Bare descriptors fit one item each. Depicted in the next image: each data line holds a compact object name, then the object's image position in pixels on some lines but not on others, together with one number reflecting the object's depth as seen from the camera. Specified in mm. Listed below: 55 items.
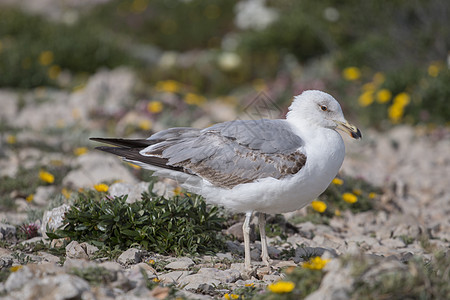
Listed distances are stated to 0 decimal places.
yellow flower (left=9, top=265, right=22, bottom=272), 6922
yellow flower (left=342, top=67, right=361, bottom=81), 19141
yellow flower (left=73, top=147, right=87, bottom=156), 14609
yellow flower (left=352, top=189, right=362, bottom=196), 12406
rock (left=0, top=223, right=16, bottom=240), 9615
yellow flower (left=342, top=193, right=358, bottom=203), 11809
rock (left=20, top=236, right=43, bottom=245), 9320
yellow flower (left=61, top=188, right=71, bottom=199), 11011
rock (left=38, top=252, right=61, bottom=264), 8352
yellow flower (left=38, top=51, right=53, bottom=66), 21875
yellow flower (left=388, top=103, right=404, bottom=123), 16828
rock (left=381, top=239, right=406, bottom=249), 10373
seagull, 8461
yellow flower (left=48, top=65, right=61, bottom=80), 21637
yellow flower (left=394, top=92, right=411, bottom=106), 16797
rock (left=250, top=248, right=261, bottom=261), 9377
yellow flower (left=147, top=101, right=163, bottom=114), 17094
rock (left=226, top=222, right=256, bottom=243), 10195
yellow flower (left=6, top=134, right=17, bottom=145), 15117
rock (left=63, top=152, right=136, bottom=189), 12547
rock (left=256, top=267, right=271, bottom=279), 8296
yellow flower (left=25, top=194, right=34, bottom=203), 11748
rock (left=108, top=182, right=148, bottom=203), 10155
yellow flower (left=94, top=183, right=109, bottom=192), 10484
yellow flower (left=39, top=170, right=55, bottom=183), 12500
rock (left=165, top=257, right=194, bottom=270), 8281
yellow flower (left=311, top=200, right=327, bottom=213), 11402
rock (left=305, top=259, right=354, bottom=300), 5930
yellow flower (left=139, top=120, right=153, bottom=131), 16000
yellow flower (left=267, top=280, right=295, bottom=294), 6168
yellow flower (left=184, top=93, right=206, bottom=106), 18156
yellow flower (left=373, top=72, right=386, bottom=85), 17927
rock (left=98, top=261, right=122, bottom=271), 6762
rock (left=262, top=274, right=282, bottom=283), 8007
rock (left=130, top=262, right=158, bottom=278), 7895
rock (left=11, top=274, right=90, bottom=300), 6074
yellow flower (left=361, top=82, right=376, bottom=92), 17978
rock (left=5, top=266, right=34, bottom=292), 6285
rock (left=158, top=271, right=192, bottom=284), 7785
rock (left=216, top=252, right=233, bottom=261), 9055
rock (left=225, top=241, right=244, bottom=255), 9625
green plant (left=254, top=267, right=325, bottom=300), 6324
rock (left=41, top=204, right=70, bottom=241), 9273
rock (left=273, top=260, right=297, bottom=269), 8741
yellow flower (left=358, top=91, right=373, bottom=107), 17408
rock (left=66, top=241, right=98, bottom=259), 8445
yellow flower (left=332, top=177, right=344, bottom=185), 11984
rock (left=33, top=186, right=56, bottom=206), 11983
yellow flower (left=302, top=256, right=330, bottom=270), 6523
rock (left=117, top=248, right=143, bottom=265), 8391
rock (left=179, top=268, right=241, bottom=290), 7609
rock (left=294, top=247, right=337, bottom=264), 9148
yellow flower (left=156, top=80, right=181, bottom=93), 18884
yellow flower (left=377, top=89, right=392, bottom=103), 17156
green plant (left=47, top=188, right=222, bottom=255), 8852
